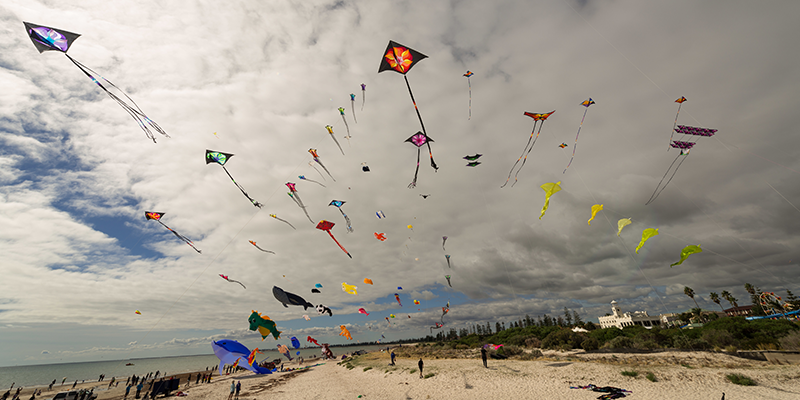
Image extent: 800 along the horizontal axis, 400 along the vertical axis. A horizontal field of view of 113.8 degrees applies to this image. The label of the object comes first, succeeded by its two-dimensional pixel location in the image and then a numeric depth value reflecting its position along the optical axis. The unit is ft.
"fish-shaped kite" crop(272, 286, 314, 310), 69.31
